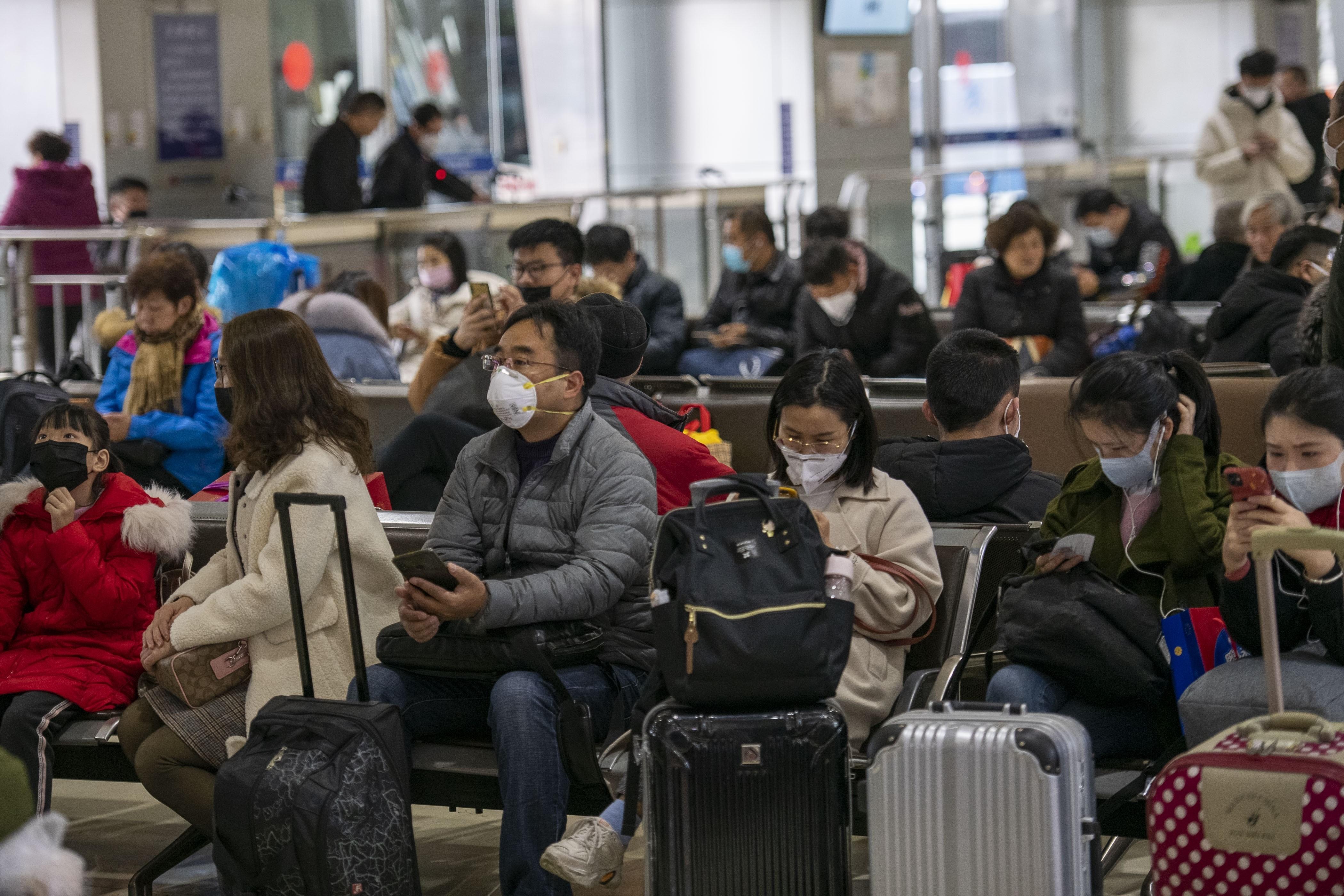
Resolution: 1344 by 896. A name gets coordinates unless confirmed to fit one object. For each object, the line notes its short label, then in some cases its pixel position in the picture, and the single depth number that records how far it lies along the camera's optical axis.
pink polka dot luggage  5.14
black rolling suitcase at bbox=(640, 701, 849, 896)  6.05
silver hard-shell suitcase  5.62
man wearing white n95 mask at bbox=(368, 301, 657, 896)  6.74
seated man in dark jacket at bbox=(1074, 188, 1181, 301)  21.75
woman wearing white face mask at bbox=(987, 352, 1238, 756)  6.67
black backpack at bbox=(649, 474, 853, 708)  5.99
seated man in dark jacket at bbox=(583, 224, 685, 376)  16.61
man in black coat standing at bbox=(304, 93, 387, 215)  23.22
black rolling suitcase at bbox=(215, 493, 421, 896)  6.56
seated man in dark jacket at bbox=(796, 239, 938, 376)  14.79
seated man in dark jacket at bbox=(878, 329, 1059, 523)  7.74
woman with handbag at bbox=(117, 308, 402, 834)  7.45
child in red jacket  7.99
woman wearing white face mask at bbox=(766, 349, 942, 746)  6.73
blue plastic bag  14.47
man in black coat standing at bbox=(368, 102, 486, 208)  23.87
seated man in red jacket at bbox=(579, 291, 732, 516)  8.08
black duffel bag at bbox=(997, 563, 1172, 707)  6.50
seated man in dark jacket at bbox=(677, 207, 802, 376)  16.89
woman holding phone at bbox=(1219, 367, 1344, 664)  5.90
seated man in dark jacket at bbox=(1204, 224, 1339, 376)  12.07
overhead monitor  31.48
